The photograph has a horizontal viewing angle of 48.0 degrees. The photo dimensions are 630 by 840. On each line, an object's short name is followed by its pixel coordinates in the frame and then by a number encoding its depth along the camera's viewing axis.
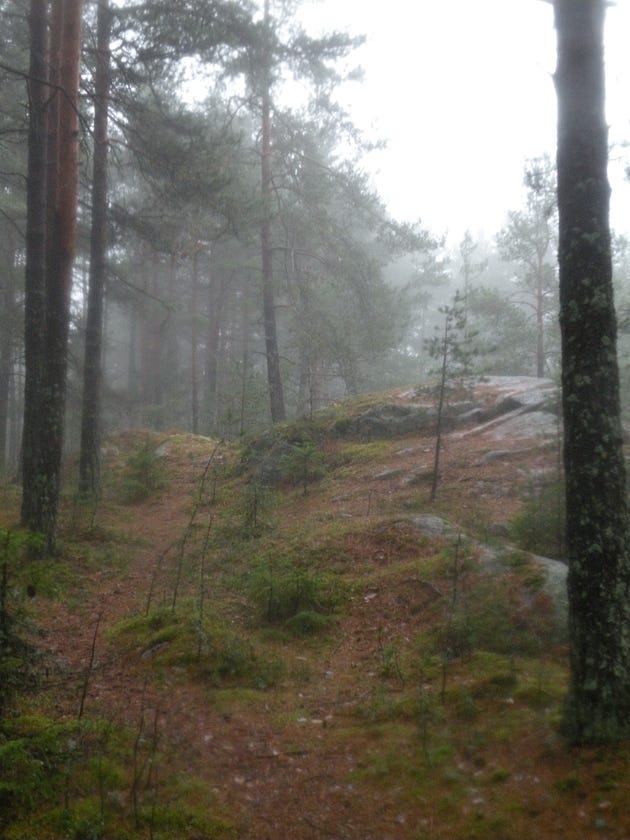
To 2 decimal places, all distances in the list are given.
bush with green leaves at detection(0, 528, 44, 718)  3.80
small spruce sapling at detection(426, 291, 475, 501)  10.21
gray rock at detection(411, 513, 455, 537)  9.05
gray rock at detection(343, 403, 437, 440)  15.18
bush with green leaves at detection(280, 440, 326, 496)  13.20
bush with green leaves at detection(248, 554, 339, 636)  7.19
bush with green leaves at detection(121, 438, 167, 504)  14.52
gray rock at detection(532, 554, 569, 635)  6.24
